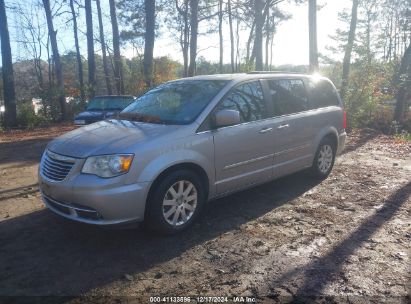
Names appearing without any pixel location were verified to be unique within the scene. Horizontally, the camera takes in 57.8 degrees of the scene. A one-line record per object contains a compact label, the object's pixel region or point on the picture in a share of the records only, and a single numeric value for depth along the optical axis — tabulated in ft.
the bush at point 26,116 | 59.36
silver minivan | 12.80
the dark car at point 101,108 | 41.83
